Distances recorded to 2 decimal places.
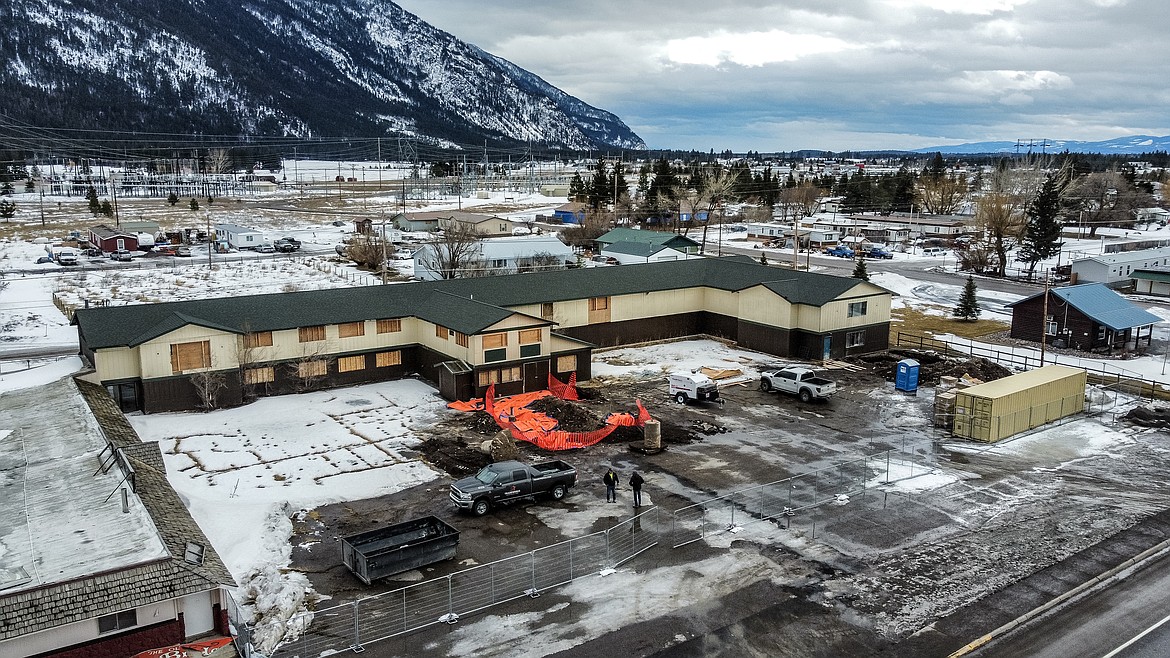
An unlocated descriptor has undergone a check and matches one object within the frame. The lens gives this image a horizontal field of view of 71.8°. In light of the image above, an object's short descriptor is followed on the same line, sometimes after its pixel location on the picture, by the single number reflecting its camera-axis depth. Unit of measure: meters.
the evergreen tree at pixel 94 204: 126.19
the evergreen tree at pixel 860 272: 74.31
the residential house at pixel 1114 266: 74.62
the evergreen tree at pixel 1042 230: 81.31
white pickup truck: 39.91
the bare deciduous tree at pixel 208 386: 37.31
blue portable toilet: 41.78
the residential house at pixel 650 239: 89.44
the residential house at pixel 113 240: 89.50
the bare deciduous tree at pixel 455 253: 69.38
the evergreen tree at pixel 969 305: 62.19
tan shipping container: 35.00
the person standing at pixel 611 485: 27.48
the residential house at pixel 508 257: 72.69
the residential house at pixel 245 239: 96.40
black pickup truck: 26.59
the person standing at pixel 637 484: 26.88
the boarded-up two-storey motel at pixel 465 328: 37.56
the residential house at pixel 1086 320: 51.25
